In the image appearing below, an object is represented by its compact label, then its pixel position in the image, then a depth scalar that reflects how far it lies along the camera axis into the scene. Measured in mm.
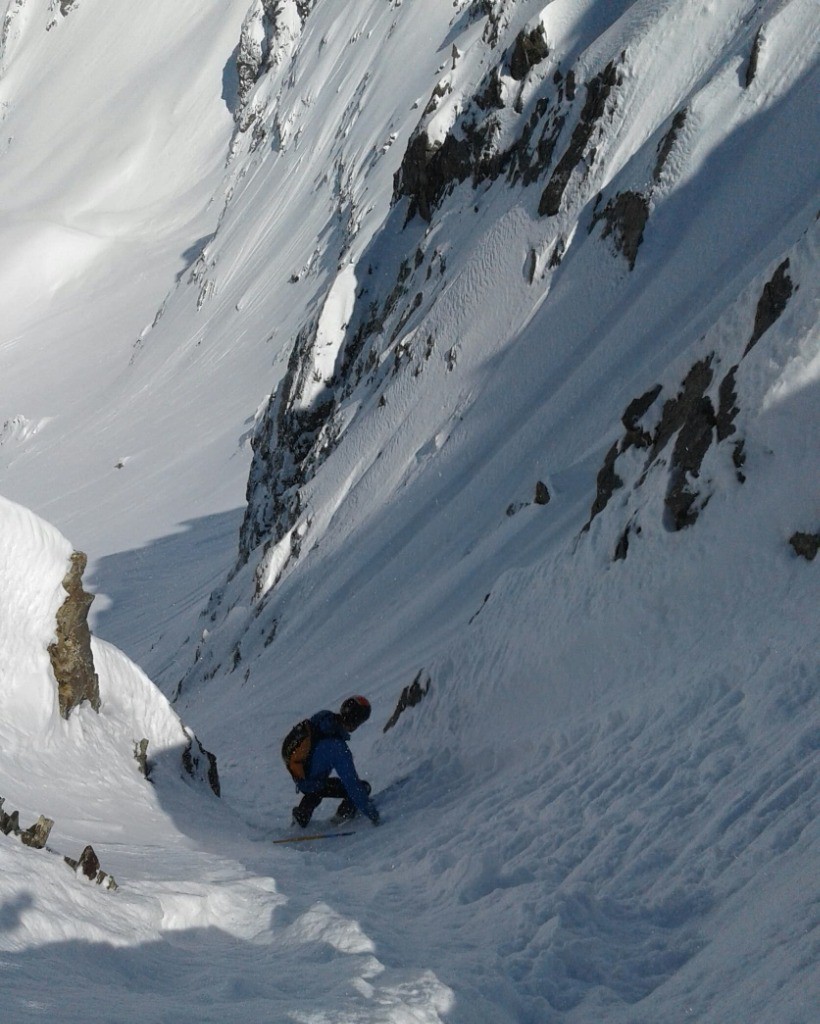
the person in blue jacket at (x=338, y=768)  8500
